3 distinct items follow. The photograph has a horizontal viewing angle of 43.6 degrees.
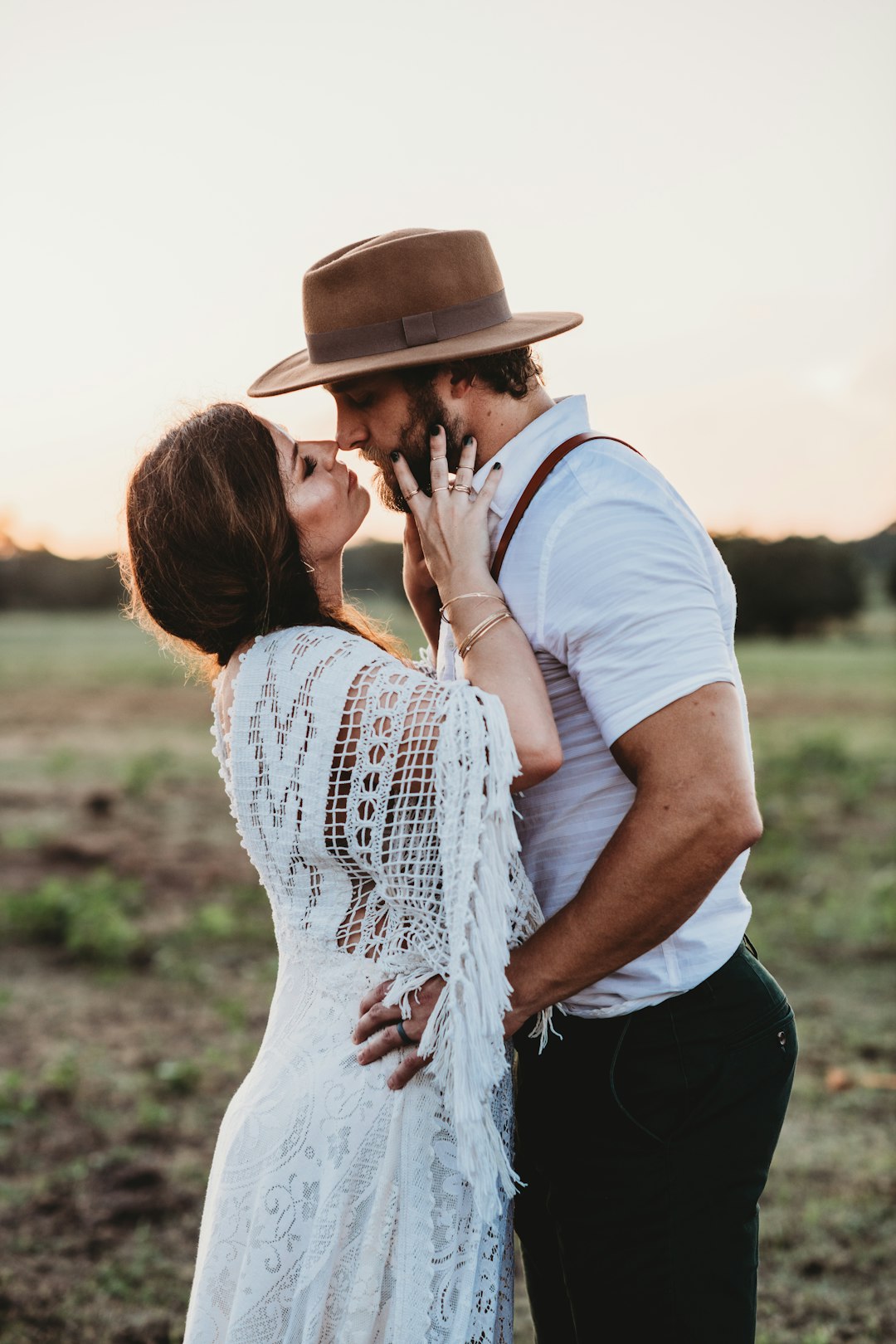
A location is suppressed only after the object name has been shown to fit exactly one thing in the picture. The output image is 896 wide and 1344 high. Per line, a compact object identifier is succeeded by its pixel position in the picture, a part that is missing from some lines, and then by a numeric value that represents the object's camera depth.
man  1.74
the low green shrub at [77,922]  6.77
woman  1.83
